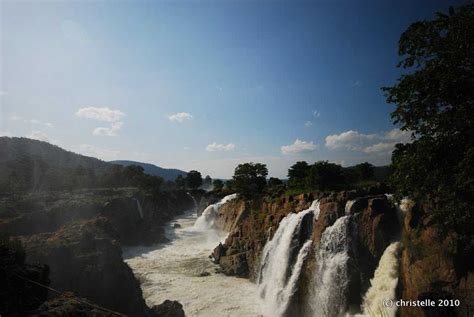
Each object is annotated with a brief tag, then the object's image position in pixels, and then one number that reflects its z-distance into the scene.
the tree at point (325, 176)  36.84
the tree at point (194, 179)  108.81
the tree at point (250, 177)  54.76
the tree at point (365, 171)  44.75
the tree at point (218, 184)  92.19
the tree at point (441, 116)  10.23
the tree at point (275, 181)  74.41
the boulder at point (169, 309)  19.63
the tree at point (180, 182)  135.38
